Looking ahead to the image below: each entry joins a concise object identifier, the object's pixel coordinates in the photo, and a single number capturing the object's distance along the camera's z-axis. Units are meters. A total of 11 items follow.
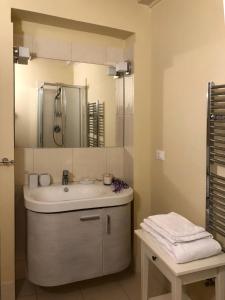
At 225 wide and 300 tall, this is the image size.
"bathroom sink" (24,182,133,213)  1.90
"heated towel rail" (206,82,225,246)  1.60
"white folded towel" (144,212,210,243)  1.48
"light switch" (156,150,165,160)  2.24
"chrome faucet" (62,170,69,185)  2.33
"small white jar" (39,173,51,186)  2.28
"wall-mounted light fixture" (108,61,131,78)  2.42
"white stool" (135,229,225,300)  1.37
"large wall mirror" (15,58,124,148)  2.24
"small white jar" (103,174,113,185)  2.38
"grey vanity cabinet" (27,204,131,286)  1.93
